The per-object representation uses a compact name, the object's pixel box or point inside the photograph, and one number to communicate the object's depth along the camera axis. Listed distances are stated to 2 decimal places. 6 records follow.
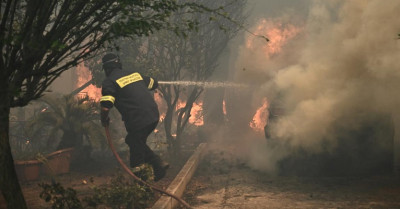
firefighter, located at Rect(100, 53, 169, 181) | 7.06
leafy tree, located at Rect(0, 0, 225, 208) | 3.35
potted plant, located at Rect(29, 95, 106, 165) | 9.50
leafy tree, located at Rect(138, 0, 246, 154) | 10.84
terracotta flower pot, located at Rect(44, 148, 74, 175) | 8.80
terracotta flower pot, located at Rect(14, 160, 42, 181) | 8.27
